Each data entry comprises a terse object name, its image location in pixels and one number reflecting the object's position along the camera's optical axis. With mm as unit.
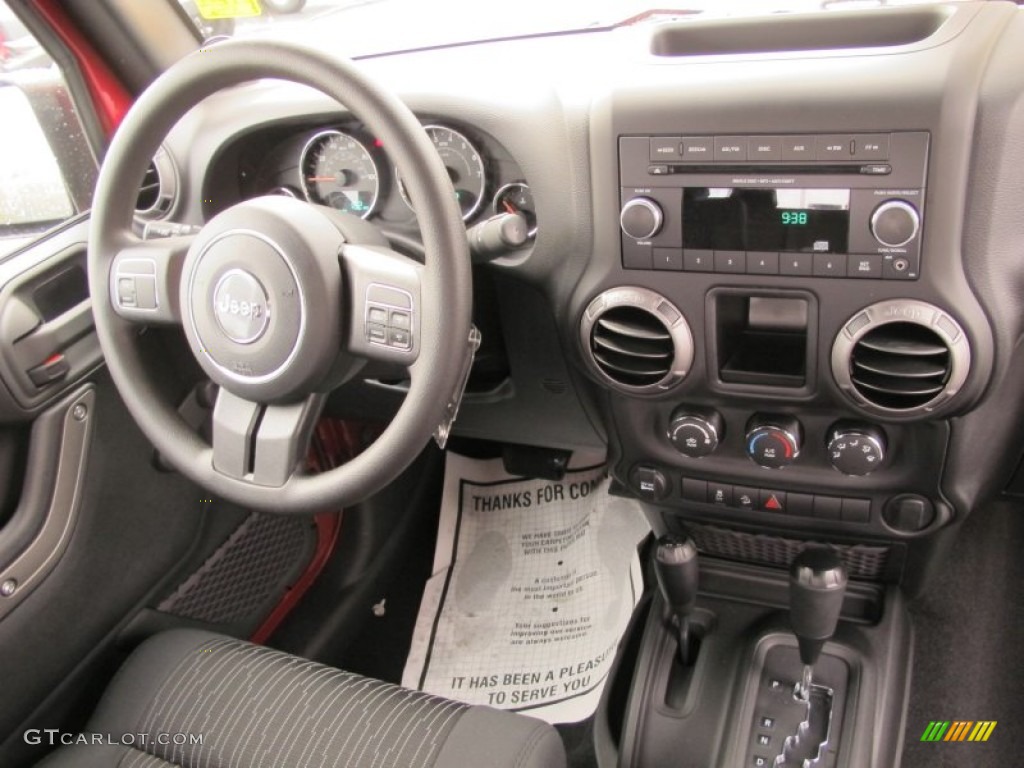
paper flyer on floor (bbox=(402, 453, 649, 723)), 1396
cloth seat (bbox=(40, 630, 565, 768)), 857
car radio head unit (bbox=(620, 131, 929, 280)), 744
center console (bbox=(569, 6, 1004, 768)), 745
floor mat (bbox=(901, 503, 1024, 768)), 1179
